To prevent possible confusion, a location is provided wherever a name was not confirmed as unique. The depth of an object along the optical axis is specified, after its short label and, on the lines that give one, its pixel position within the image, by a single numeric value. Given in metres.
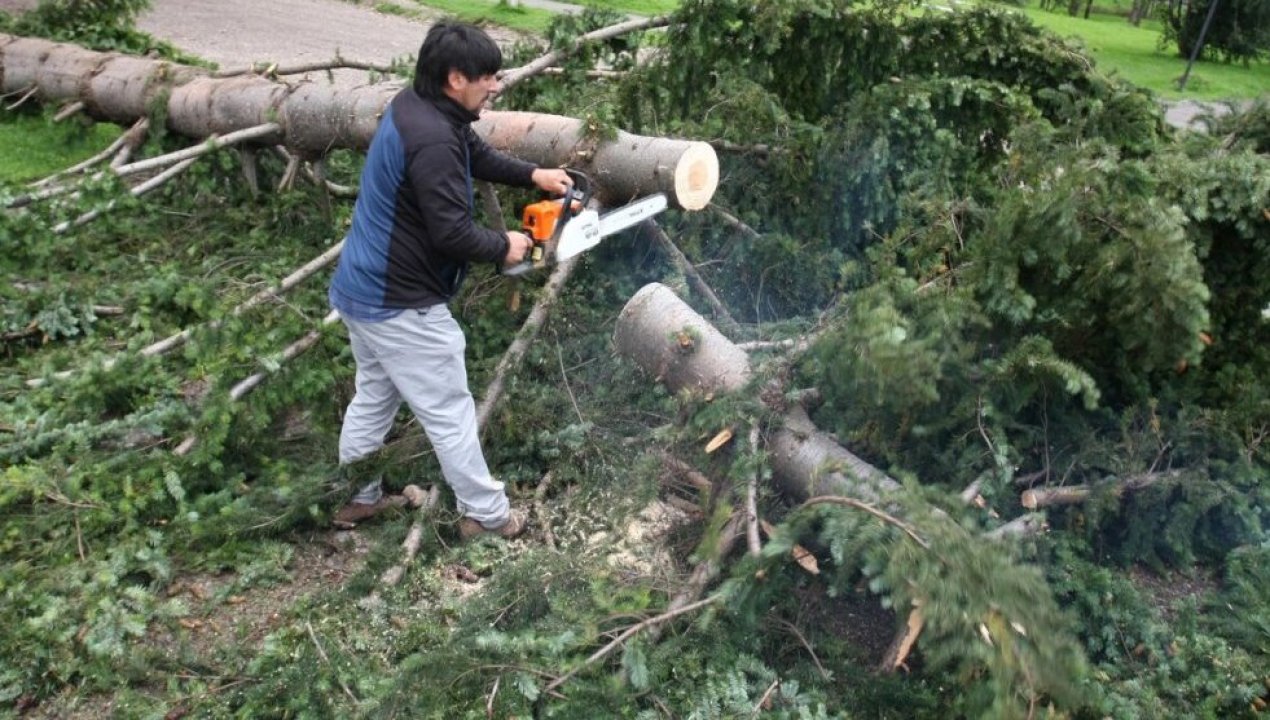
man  2.83
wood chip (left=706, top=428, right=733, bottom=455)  3.10
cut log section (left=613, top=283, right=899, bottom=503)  2.86
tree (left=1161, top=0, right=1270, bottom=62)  16.64
